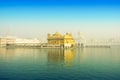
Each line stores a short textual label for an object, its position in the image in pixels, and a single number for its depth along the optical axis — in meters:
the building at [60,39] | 127.75
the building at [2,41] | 168.69
